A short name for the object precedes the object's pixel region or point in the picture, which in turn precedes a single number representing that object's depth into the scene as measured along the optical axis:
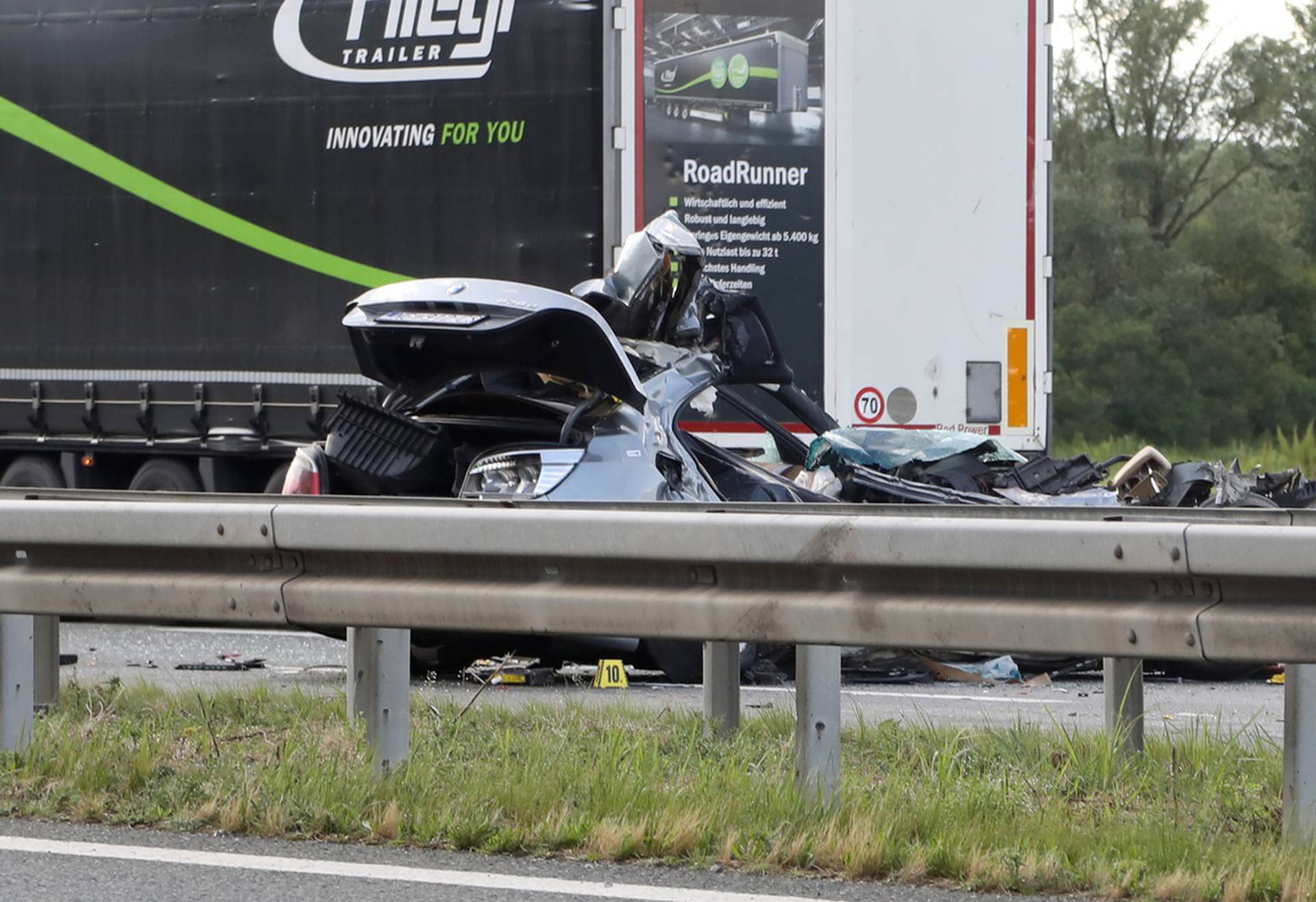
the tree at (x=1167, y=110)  93.25
